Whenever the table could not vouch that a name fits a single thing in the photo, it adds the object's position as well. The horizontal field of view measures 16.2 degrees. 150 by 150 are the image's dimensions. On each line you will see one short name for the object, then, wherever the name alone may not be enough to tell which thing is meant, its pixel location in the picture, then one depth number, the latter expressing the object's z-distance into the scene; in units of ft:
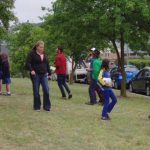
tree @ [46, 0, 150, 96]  63.10
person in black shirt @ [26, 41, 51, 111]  43.14
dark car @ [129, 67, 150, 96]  84.81
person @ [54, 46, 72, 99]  56.59
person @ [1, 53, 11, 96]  60.07
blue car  105.29
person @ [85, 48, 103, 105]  53.52
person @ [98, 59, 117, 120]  40.98
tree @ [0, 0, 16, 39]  50.38
